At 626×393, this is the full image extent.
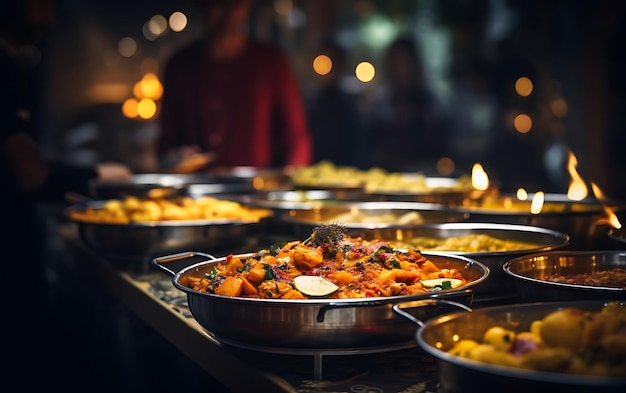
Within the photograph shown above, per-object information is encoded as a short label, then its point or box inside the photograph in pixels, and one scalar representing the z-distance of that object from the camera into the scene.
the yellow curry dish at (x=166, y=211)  3.10
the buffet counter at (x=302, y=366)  1.56
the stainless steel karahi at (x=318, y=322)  1.57
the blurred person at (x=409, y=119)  7.88
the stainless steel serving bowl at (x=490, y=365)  1.08
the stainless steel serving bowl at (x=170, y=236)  2.84
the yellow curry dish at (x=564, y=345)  1.18
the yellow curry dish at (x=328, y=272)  1.73
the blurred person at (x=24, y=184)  3.46
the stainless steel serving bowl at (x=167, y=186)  4.04
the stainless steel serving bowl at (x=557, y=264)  1.81
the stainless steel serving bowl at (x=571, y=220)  2.45
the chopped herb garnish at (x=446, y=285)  1.73
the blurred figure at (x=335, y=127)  7.89
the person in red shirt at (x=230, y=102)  5.90
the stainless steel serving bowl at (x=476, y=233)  2.28
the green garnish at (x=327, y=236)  2.04
